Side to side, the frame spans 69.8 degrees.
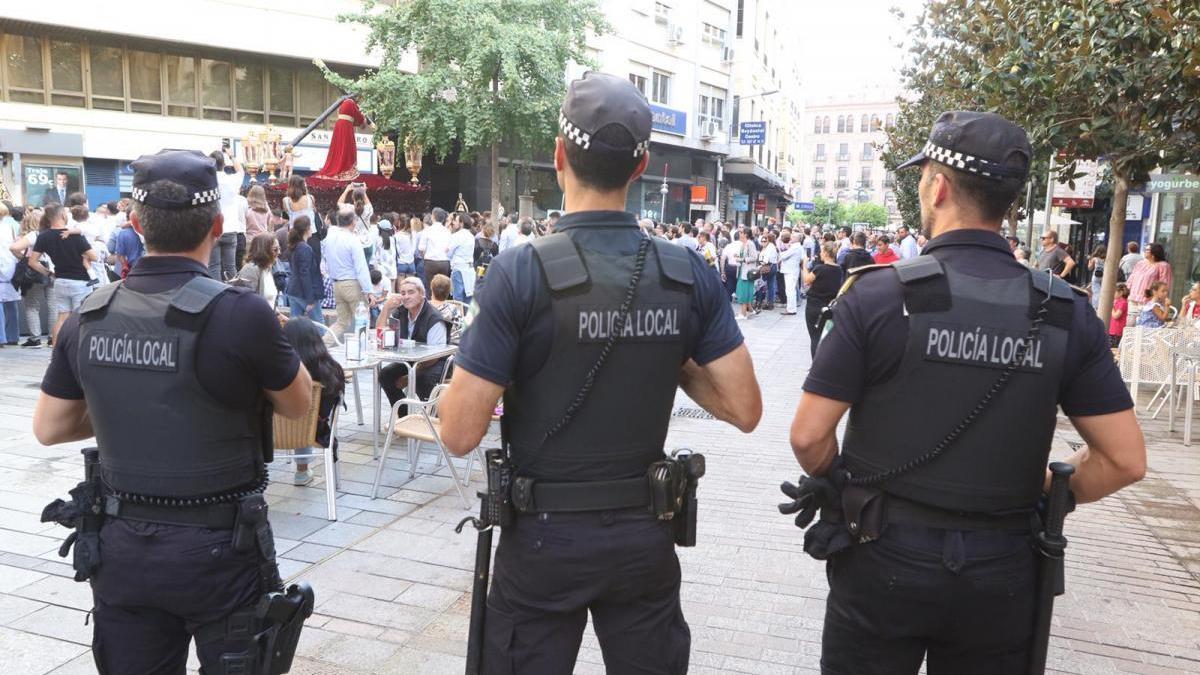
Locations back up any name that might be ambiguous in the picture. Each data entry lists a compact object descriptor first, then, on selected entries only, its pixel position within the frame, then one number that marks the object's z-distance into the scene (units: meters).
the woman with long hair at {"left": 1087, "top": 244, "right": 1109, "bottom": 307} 19.17
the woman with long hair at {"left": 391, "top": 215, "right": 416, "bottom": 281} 15.15
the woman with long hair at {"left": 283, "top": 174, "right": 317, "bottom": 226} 10.94
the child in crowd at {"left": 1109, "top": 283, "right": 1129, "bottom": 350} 11.22
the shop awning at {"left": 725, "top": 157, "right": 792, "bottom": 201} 42.72
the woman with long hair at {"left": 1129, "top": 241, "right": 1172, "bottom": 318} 12.11
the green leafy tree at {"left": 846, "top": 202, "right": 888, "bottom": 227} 86.38
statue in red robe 14.91
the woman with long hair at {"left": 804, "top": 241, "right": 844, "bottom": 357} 10.95
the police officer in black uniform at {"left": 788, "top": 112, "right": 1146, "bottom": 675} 2.09
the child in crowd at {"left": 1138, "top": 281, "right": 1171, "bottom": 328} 10.77
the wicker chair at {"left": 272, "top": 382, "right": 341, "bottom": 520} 5.25
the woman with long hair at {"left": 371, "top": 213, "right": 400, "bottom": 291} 13.86
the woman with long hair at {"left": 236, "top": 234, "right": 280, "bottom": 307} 8.77
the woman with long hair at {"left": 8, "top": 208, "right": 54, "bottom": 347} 11.27
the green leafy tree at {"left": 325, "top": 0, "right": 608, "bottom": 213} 22.39
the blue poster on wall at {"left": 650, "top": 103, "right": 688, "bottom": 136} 34.36
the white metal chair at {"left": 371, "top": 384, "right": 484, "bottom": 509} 5.57
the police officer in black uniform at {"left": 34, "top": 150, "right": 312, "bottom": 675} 2.23
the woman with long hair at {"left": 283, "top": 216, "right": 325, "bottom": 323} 10.19
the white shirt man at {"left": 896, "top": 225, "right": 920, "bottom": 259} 18.51
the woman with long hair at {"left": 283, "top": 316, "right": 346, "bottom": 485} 5.39
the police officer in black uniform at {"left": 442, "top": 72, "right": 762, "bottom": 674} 2.02
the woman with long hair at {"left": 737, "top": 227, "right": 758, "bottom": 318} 17.81
